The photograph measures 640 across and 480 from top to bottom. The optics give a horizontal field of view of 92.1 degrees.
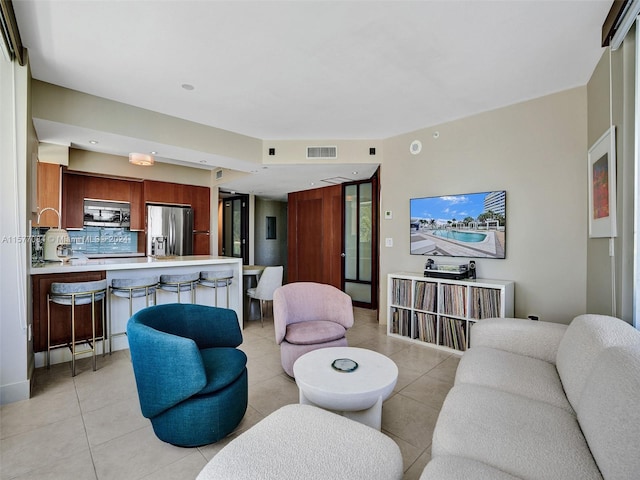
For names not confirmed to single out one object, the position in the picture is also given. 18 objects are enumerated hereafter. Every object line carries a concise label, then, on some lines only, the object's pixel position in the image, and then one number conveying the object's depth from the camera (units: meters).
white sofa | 1.04
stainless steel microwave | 5.44
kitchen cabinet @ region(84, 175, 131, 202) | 5.38
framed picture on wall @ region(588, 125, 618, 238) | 2.11
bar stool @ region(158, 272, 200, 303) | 3.59
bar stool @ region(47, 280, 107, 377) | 2.81
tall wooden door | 5.97
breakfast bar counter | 2.89
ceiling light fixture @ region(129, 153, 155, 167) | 4.27
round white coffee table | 1.67
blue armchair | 1.69
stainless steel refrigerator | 5.91
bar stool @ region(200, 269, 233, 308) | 3.93
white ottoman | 1.04
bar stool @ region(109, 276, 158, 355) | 3.24
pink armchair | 2.68
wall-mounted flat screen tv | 3.38
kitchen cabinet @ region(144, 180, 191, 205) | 5.89
